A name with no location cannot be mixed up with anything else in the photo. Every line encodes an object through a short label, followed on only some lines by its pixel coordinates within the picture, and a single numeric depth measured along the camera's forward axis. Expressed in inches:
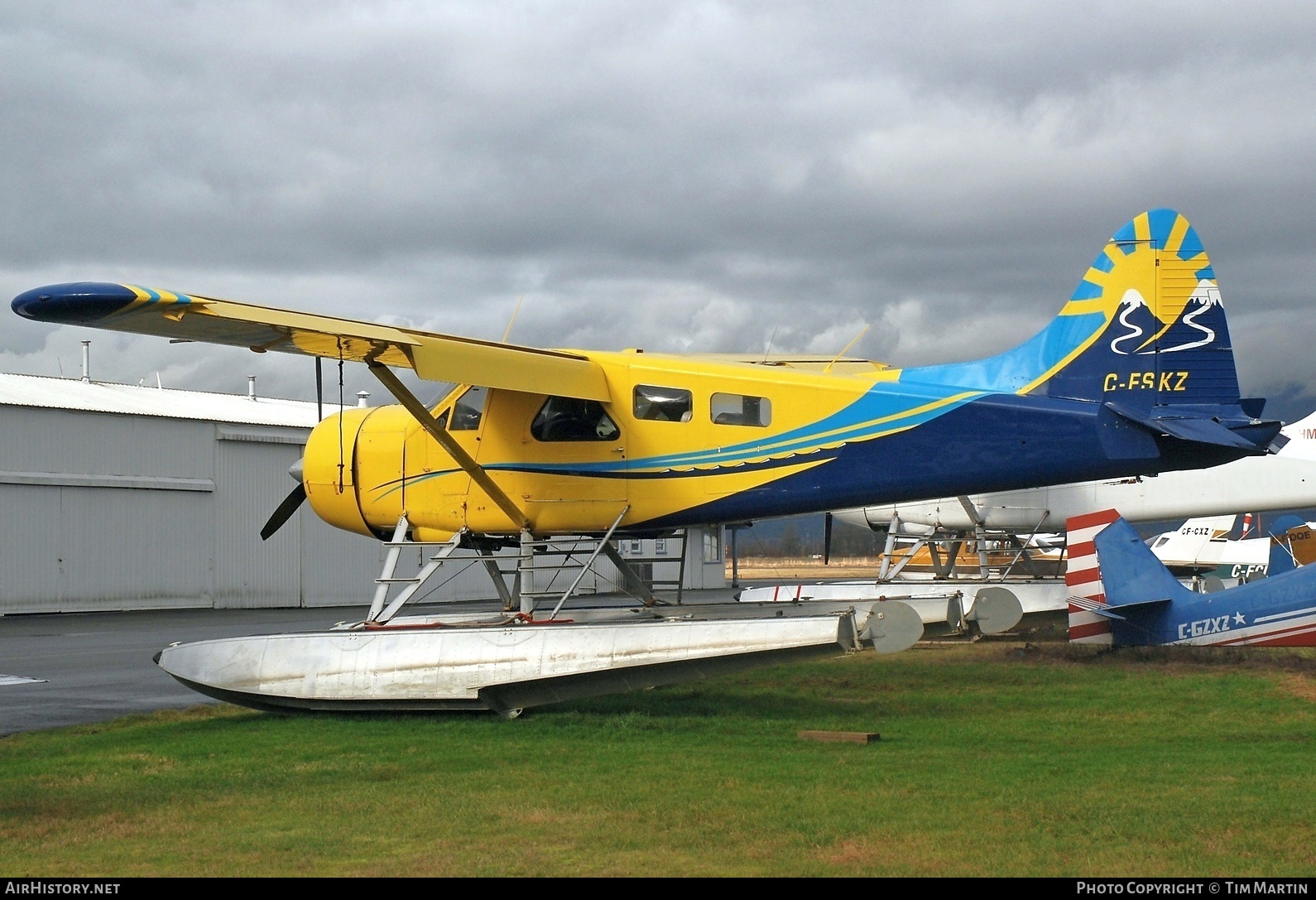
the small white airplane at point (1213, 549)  1513.3
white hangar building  1203.2
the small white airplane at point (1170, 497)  928.3
